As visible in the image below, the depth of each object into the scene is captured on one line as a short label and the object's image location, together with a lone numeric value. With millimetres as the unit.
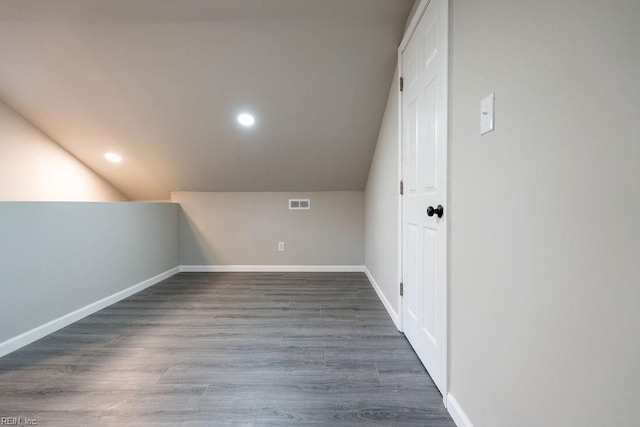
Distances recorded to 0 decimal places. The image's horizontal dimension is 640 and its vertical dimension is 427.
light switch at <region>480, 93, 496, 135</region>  975
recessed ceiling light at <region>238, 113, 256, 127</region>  2777
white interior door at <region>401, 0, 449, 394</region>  1353
